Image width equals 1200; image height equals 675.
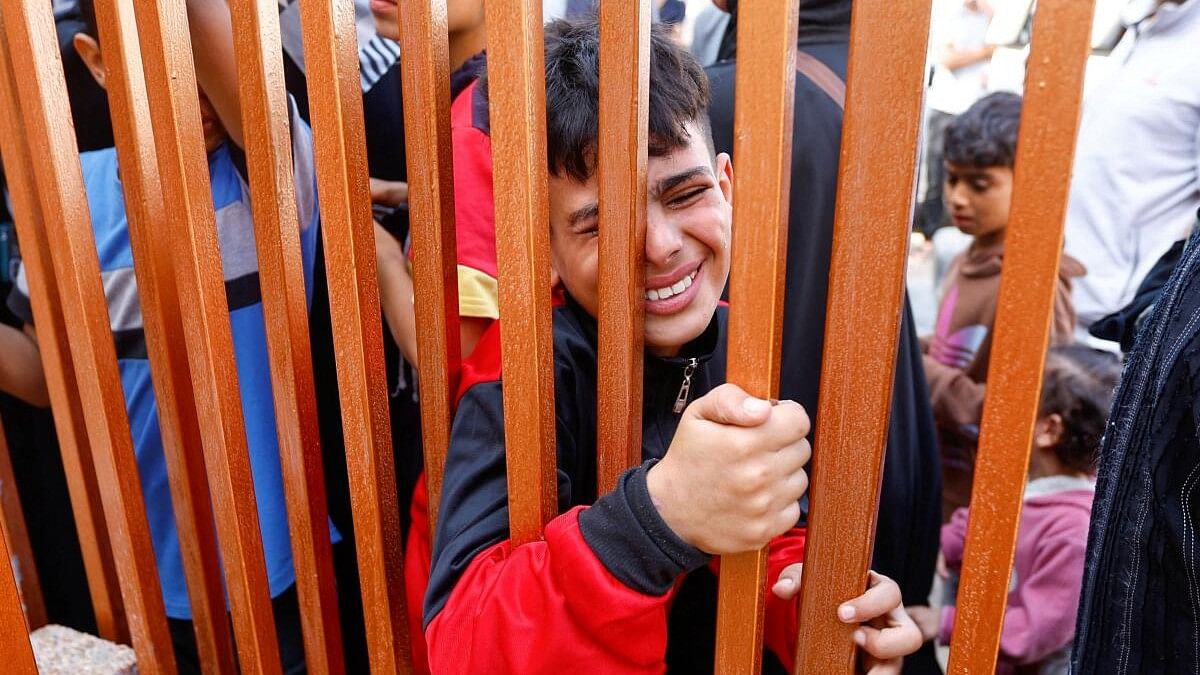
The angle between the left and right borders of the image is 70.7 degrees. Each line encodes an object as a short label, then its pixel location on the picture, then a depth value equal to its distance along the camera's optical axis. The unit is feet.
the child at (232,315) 3.56
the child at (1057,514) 4.79
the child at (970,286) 5.79
